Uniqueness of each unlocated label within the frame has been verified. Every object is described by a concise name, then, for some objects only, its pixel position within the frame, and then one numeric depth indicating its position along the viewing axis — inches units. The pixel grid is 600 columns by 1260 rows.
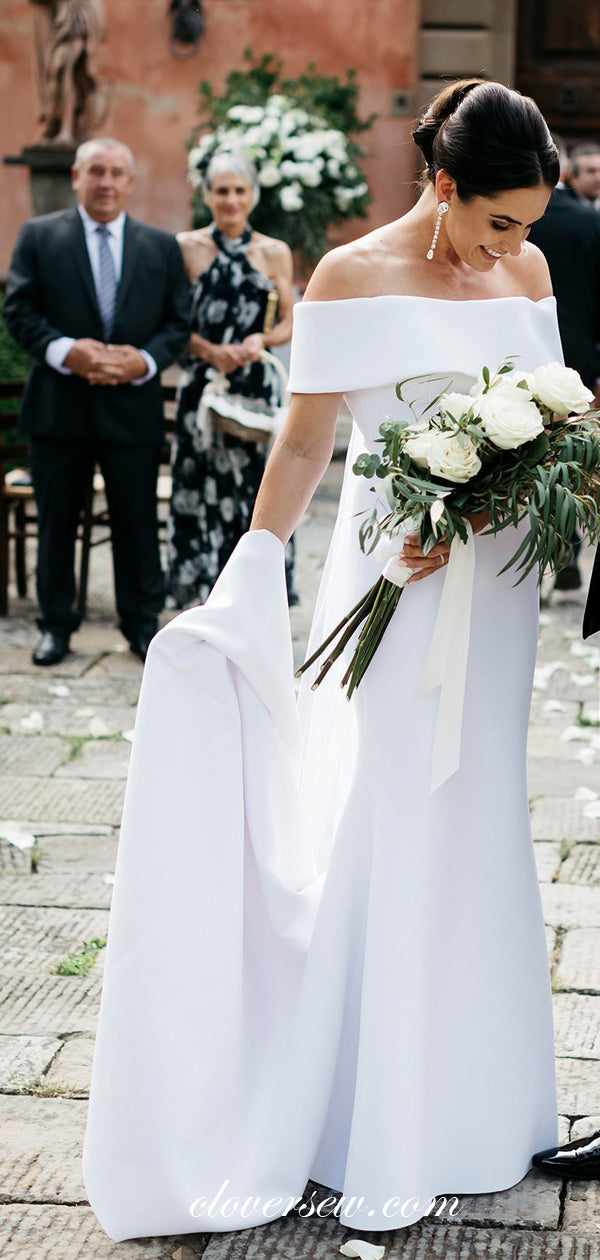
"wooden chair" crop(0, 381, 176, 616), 292.4
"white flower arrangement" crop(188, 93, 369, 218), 396.5
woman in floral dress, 274.5
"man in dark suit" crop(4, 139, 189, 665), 253.9
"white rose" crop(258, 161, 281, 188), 403.2
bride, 106.6
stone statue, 444.8
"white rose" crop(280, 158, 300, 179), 403.9
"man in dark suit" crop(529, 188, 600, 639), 276.2
